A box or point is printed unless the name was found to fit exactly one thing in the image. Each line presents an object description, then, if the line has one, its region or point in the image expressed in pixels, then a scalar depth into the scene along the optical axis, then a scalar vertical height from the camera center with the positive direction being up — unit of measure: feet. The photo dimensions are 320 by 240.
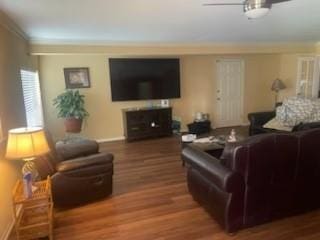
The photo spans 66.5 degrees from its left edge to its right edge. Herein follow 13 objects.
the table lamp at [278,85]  22.40 +0.04
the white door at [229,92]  22.67 -0.41
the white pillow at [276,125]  14.96 -2.54
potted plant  17.35 -1.14
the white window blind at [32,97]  13.21 -0.19
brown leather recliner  9.05 -3.19
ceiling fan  7.34 +2.42
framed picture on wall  18.38 +1.17
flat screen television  19.26 +0.96
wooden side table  7.36 -3.80
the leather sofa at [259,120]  16.50 -2.31
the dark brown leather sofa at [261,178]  6.97 -2.81
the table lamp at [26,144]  7.17 -1.49
